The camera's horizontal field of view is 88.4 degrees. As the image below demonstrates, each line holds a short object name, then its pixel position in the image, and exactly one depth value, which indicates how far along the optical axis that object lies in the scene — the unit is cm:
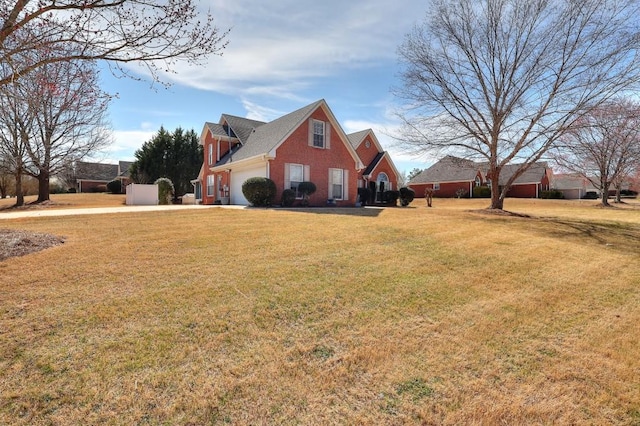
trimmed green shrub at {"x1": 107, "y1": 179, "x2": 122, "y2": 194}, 4581
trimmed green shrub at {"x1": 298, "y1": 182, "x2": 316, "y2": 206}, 1870
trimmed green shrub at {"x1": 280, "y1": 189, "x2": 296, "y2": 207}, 1806
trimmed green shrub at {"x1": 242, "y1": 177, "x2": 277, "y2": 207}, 1720
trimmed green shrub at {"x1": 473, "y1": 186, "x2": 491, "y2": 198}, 4066
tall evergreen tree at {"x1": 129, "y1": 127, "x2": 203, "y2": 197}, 3819
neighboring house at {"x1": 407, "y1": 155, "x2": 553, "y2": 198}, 4291
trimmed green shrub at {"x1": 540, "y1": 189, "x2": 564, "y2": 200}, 4196
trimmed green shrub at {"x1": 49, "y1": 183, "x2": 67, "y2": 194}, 4871
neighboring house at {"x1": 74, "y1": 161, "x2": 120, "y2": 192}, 5044
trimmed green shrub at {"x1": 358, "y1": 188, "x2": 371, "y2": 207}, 2741
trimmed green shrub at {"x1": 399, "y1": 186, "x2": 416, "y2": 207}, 2636
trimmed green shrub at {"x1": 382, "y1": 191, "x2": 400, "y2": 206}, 2658
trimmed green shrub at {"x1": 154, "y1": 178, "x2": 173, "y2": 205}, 2600
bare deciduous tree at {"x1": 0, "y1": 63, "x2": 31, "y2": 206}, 2085
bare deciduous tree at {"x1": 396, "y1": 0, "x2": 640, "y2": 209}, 1339
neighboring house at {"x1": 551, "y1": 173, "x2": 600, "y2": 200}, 5294
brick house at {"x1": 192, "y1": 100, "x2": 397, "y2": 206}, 1864
